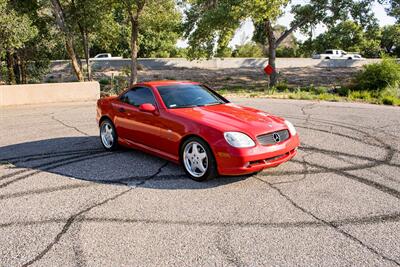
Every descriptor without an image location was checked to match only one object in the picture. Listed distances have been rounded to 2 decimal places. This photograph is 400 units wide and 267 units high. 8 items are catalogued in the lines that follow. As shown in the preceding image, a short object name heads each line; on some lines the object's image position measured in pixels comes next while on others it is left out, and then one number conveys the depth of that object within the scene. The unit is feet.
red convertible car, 16.24
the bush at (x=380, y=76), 61.72
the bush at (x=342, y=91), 62.96
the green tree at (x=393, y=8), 73.40
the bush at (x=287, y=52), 168.45
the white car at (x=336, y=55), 152.43
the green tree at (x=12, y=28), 52.31
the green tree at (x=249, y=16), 65.00
